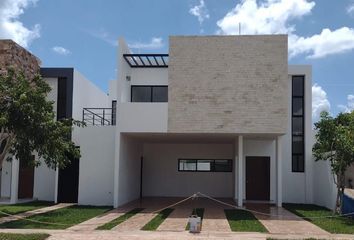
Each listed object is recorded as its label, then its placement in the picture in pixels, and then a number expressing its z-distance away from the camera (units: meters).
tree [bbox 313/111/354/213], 16.73
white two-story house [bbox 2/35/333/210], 19.05
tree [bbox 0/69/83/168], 15.12
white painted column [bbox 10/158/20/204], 21.78
